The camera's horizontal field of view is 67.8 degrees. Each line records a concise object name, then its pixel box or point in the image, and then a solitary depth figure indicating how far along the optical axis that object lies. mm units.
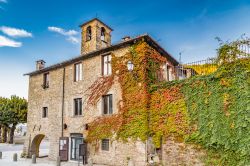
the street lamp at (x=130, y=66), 11889
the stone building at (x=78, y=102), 12176
